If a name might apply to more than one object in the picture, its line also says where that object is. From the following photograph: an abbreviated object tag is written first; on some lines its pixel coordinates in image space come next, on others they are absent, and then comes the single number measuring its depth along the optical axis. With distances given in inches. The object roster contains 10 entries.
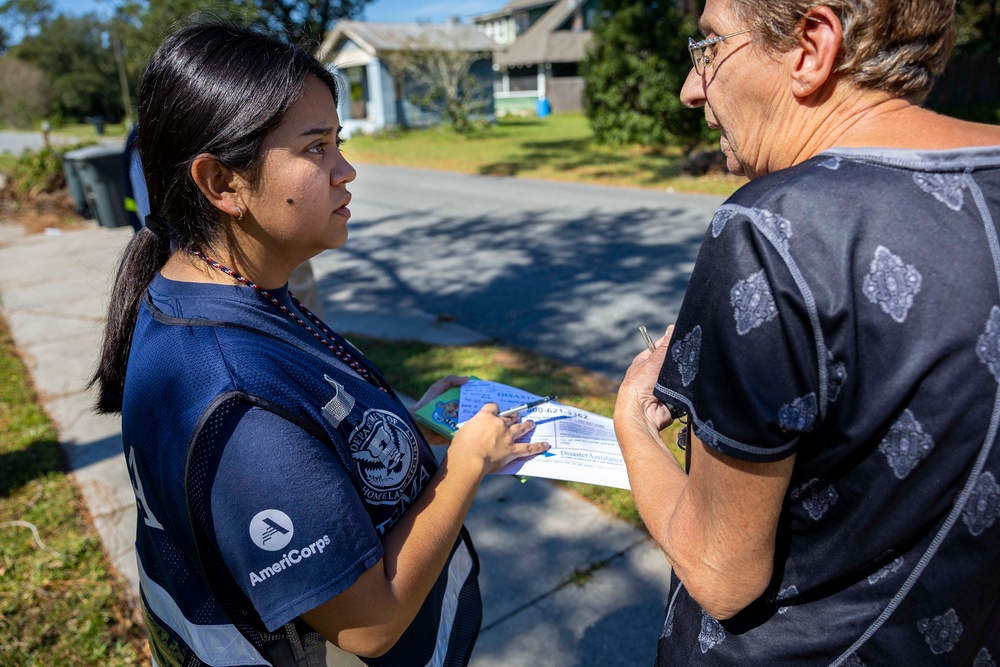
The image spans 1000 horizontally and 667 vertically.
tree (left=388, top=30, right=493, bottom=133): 1154.0
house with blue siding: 1267.2
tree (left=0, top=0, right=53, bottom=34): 2366.4
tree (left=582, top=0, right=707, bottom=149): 658.8
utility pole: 1971.7
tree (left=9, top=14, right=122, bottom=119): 2022.6
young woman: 45.9
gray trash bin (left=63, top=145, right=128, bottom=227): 438.9
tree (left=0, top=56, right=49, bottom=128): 1770.4
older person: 36.1
